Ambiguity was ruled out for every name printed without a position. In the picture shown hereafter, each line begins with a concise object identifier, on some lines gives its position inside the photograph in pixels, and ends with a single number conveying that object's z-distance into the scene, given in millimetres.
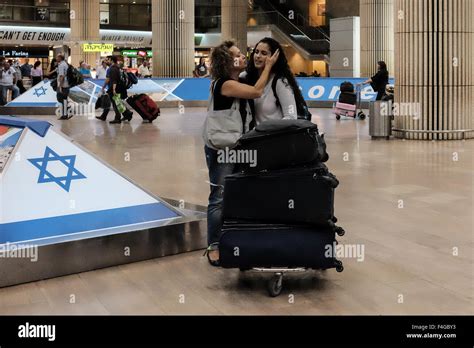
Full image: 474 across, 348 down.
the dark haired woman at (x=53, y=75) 22603
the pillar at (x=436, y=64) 14617
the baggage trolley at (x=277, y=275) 4883
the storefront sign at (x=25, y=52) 46906
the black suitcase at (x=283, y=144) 4812
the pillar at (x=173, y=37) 26922
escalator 45094
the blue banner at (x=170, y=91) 24891
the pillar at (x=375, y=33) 27672
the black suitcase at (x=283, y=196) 4816
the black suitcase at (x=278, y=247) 4844
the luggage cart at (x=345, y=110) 21094
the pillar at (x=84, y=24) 36844
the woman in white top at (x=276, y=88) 5203
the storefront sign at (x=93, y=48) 36250
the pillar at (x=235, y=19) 38656
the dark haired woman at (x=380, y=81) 18969
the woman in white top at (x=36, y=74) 32375
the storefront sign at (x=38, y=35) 44719
